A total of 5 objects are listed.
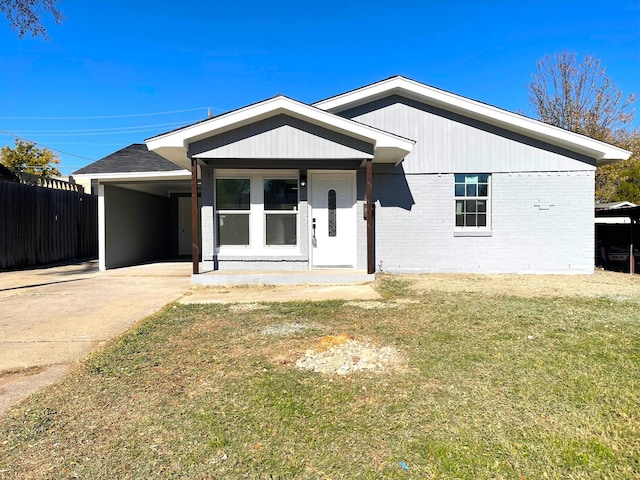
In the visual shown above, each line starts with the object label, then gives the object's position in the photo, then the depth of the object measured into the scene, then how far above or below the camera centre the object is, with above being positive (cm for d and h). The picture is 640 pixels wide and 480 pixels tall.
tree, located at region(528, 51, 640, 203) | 2084 +640
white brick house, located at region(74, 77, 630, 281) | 932 +86
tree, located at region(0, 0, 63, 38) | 831 +478
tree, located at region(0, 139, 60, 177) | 3089 +628
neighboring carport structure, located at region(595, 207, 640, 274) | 1033 +15
